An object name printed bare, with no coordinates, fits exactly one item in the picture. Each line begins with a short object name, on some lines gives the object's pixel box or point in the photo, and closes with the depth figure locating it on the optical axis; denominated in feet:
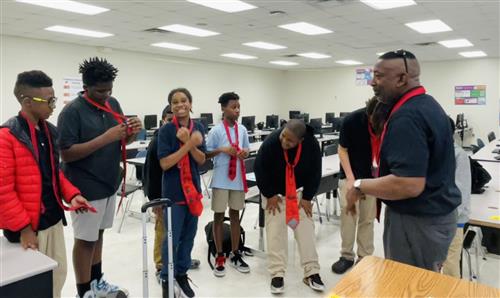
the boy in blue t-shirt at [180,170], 8.00
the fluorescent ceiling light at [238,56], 34.42
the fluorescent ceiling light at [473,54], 33.22
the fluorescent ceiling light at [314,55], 34.71
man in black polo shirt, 4.89
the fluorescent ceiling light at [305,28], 22.35
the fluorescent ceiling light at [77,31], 22.88
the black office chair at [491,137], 23.22
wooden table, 4.15
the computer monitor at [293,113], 40.91
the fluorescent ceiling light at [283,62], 40.09
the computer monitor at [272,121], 37.10
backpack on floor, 10.75
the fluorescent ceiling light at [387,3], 17.64
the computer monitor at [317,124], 30.35
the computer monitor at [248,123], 33.09
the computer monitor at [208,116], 35.68
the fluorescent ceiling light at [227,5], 17.52
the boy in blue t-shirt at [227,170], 9.90
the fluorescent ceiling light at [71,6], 17.49
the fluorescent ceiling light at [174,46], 28.53
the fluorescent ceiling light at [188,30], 22.74
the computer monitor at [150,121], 31.48
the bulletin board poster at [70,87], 27.66
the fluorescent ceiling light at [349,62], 39.91
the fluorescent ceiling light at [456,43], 27.38
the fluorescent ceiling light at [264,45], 28.51
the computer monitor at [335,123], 33.00
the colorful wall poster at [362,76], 41.57
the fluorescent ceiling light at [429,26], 21.68
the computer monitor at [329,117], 39.56
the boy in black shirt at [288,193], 9.01
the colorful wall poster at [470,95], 36.91
